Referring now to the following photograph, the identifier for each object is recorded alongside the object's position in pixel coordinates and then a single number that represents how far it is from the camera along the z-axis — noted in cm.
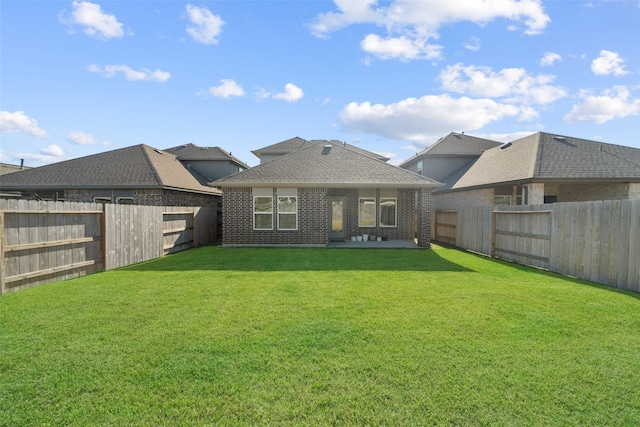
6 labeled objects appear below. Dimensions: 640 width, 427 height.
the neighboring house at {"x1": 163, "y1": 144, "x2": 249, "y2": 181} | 2167
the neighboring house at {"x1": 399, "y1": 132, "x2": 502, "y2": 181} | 2109
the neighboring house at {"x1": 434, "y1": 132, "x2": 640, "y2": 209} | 1283
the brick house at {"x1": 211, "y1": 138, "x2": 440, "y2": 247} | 1359
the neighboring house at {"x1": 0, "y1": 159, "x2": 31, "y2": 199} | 2569
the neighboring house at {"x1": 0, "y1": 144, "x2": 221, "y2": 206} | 1476
